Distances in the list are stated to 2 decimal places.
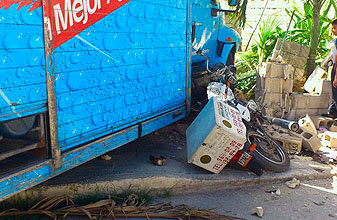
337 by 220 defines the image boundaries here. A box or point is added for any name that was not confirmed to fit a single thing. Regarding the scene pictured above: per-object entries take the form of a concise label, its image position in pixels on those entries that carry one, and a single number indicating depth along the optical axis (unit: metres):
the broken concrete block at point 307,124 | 5.86
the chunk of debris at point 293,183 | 4.12
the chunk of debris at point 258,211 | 3.45
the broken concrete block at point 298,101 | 6.95
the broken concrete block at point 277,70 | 6.76
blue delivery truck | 2.38
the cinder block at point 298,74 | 8.38
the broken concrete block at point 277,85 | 6.79
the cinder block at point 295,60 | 8.27
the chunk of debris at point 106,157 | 4.04
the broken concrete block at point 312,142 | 5.29
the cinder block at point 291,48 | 8.30
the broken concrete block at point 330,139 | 5.60
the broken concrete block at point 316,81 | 7.16
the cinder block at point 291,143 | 5.22
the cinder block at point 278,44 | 8.39
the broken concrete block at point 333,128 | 6.42
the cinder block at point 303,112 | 7.02
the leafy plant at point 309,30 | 9.31
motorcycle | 4.16
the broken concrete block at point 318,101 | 7.01
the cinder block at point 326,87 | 7.02
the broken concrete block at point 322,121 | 6.71
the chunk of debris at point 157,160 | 4.04
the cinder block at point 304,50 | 8.36
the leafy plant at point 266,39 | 9.80
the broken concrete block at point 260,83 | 6.95
